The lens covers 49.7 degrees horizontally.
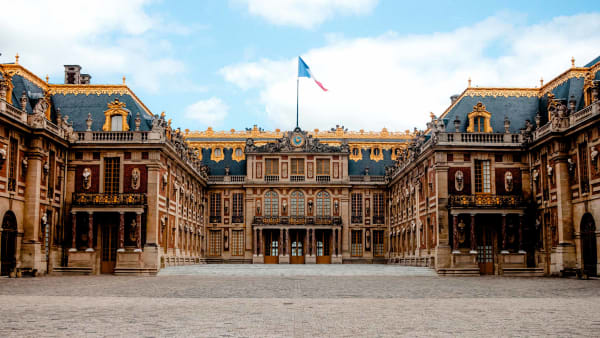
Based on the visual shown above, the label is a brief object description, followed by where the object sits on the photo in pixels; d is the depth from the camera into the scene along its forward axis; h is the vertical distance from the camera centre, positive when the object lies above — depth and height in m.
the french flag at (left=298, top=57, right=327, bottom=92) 62.72 +15.64
